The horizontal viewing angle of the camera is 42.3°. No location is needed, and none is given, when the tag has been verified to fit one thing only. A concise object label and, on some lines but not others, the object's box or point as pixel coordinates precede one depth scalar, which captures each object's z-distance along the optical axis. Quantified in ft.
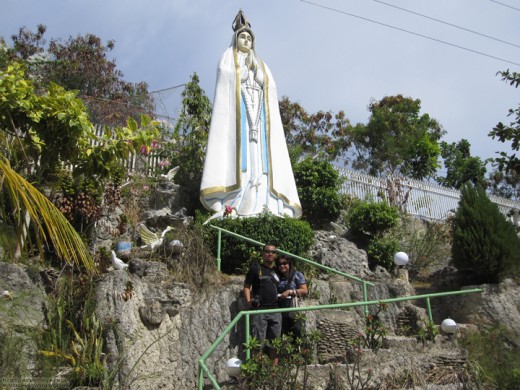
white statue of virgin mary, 42.11
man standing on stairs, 25.70
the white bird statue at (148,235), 35.66
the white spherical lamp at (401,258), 37.29
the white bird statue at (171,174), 46.99
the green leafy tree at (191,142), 48.44
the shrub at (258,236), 35.76
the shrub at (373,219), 45.78
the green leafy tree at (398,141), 84.53
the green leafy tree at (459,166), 89.65
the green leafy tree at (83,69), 68.64
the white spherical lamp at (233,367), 22.84
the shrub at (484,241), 37.83
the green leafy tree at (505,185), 90.05
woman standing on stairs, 26.48
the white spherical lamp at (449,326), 29.26
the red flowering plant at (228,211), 40.01
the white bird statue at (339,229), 48.37
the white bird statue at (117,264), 31.37
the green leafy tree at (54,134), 29.86
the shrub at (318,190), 49.39
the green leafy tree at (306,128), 77.10
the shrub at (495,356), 26.58
